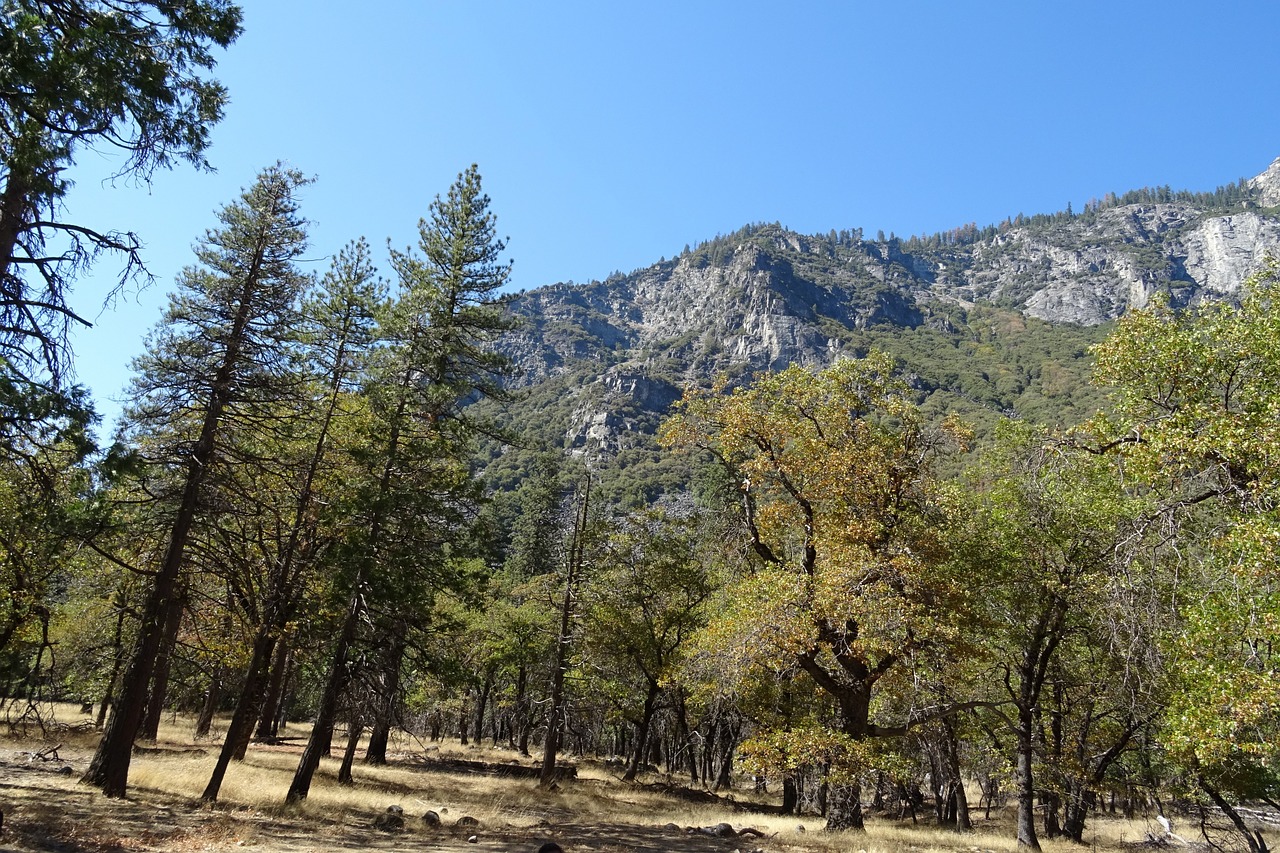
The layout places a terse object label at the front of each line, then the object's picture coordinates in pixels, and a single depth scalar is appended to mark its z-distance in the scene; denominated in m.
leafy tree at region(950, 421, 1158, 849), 13.80
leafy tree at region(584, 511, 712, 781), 27.41
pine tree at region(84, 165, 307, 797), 13.08
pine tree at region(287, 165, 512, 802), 15.45
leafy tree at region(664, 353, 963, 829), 13.68
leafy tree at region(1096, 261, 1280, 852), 9.00
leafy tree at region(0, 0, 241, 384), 6.82
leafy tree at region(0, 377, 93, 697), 7.18
